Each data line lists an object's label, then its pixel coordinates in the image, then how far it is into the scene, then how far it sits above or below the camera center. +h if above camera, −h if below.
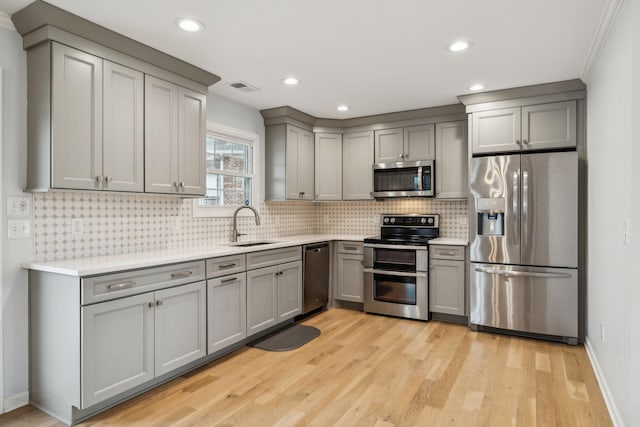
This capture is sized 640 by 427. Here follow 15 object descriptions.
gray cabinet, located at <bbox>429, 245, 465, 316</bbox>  4.11 -0.70
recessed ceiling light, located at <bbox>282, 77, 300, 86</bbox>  3.53 +1.22
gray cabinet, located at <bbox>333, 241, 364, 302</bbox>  4.71 -0.71
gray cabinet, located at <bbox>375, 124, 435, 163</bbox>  4.55 +0.84
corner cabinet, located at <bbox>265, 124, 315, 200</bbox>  4.57 +0.61
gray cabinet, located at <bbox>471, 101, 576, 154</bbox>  3.62 +0.83
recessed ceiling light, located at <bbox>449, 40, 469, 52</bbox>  2.74 +1.20
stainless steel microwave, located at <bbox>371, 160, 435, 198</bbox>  4.49 +0.41
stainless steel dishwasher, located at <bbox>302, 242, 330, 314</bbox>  4.32 -0.72
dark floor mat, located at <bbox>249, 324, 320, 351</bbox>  3.48 -1.17
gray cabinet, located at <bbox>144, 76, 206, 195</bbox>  2.92 +0.60
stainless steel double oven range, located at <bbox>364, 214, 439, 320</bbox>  4.25 -0.66
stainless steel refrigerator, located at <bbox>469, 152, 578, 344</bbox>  3.53 -0.28
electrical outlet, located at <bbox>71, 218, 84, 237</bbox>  2.69 -0.09
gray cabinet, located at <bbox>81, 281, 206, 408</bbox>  2.25 -0.80
